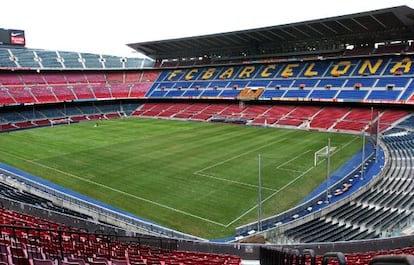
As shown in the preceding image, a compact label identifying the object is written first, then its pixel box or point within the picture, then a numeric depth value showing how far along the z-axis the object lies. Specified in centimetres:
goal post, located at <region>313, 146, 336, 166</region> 3047
